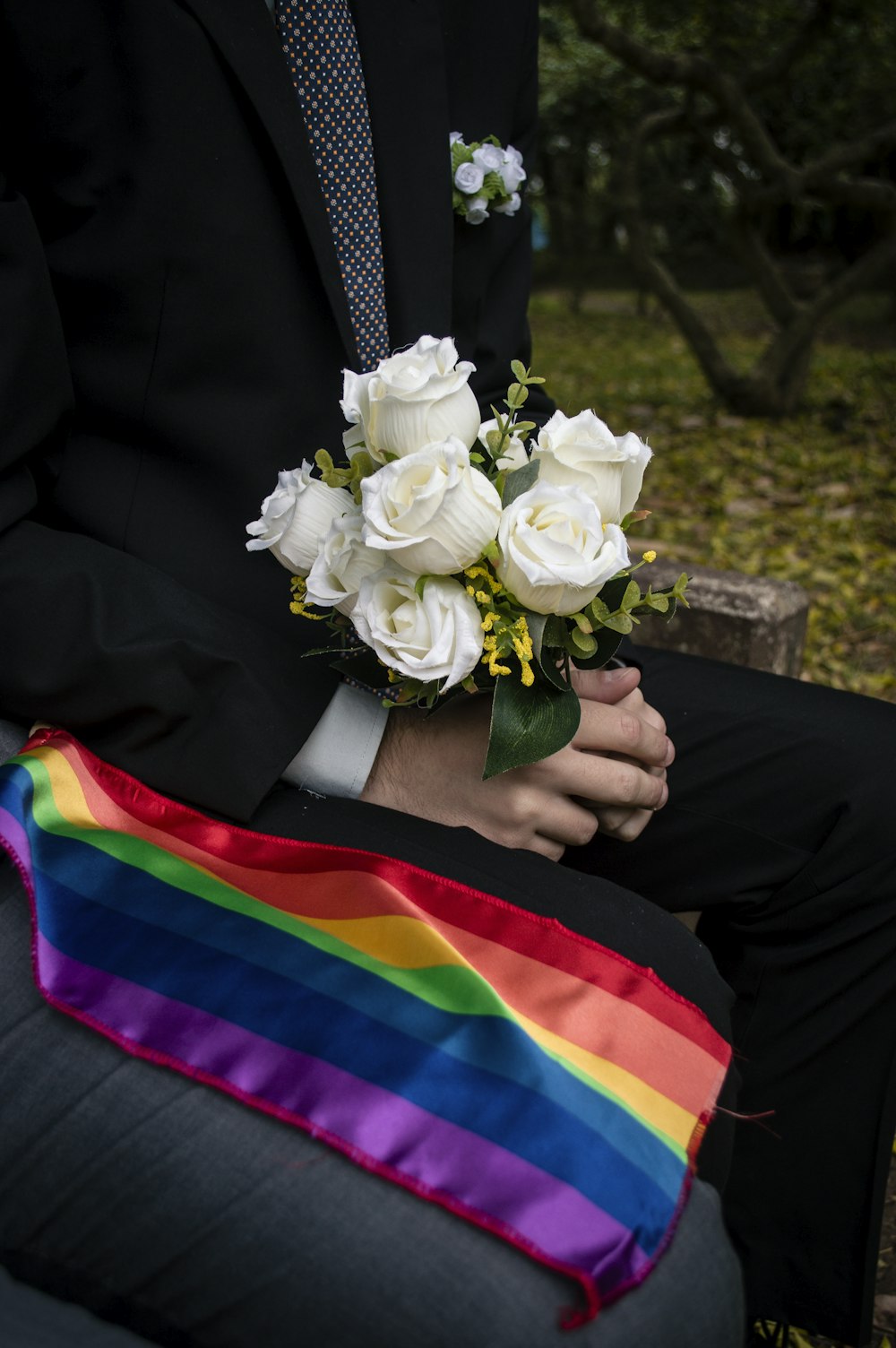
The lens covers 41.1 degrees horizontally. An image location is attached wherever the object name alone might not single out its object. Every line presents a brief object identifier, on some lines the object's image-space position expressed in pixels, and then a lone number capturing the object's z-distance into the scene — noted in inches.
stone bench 123.0
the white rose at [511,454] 54.4
